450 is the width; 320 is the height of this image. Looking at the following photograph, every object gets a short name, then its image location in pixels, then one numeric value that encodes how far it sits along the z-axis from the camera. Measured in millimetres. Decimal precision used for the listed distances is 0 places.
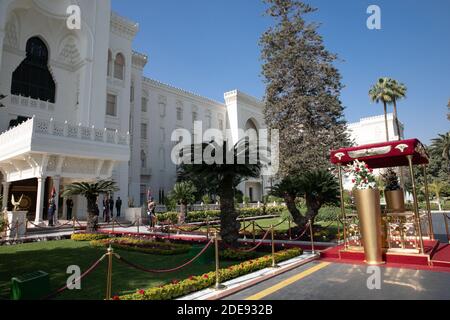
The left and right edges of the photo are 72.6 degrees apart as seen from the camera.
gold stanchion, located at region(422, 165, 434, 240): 9523
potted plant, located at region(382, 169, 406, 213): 10359
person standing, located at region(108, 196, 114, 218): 22047
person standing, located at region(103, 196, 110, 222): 21192
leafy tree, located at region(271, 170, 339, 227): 12750
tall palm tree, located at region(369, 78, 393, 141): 40844
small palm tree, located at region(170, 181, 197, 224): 22953
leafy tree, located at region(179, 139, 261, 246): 9859
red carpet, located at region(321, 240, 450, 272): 7188
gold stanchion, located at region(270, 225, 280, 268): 7643
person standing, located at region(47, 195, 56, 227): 17875
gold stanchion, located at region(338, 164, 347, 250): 8819
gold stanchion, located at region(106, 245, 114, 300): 4482
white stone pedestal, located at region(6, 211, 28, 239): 14328
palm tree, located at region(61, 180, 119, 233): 15297
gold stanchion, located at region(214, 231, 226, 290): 5841
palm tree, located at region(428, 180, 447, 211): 33994
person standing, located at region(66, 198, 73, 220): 23534
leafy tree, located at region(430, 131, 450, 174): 46031
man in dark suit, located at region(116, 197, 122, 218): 24959
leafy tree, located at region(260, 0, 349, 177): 20875
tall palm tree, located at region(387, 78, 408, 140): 40653
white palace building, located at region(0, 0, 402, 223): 18734
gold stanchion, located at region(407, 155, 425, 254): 7486
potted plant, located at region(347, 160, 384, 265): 7605
